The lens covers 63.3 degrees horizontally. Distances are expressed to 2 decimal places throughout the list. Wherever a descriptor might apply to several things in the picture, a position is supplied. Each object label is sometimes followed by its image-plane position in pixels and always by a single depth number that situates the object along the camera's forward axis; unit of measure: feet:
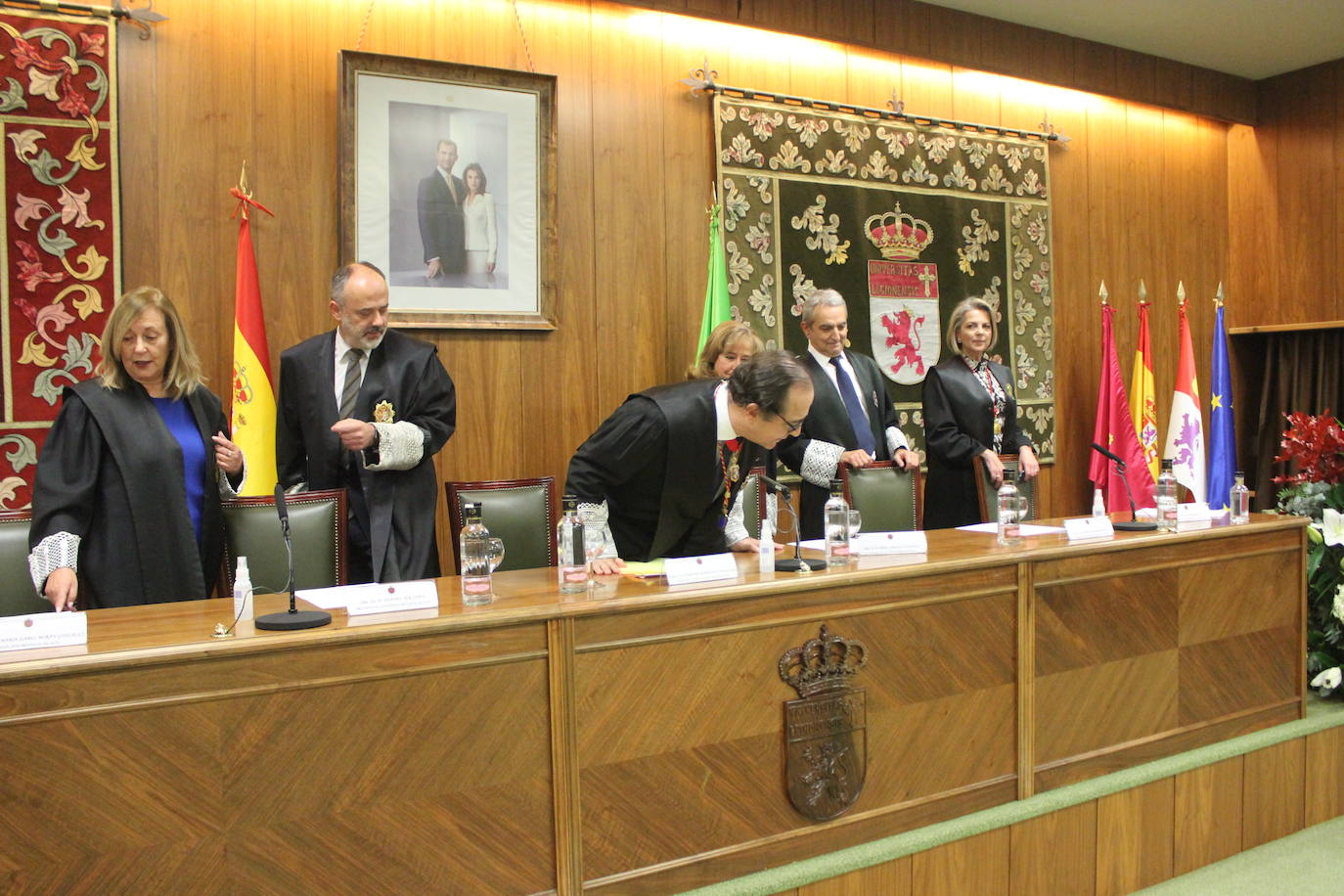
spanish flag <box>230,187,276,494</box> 11.74
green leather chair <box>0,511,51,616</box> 7.90
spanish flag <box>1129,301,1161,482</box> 19.38
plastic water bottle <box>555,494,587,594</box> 7.26
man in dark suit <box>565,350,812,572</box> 8.13
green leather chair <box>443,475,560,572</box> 10.57
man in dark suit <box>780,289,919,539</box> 12.10
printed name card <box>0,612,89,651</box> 5.65
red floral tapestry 11.37
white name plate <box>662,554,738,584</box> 7.44
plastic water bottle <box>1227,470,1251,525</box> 10.73
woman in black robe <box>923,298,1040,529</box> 13.55
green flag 14.82
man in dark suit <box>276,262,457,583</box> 9.91
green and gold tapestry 15.81
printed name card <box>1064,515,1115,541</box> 9.56
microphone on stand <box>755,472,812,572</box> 8.00
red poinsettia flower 12.05
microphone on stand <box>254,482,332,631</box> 6.12
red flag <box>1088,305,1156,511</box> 18.29
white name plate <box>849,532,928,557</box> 8.92
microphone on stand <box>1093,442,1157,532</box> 10.14
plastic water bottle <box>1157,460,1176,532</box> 10.16
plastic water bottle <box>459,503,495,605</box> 6.96
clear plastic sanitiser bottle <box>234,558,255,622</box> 6.43
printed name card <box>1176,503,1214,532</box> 10.46
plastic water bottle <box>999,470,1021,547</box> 9.60
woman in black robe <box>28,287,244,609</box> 8.20
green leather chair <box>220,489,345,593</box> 8.78
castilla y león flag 19.74
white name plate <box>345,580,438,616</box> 6.58
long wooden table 5.47
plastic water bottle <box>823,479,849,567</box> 8.36
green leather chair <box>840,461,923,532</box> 12.00
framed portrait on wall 13.03
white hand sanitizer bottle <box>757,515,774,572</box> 8.09
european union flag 20.29
